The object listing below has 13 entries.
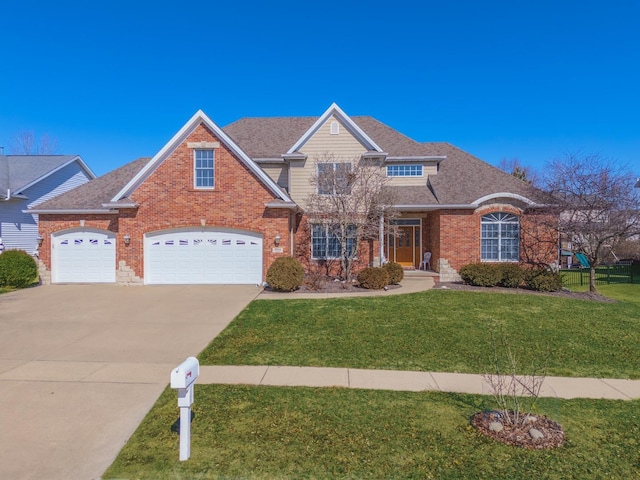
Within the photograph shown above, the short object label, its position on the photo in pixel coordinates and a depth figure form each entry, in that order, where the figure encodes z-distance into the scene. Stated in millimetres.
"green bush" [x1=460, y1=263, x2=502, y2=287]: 15086
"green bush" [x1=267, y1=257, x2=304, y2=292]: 13726
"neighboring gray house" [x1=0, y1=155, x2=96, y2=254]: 21719
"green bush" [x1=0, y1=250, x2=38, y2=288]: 14859
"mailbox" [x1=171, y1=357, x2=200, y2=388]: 3611
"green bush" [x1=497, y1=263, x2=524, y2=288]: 14930
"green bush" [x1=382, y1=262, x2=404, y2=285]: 15226
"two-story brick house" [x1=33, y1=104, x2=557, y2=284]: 15391
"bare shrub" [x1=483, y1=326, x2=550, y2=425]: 4496
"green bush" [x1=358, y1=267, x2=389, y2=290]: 14352
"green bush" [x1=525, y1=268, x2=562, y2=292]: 14500
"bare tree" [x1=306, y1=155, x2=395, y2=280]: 15484
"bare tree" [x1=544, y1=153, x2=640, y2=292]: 13852
